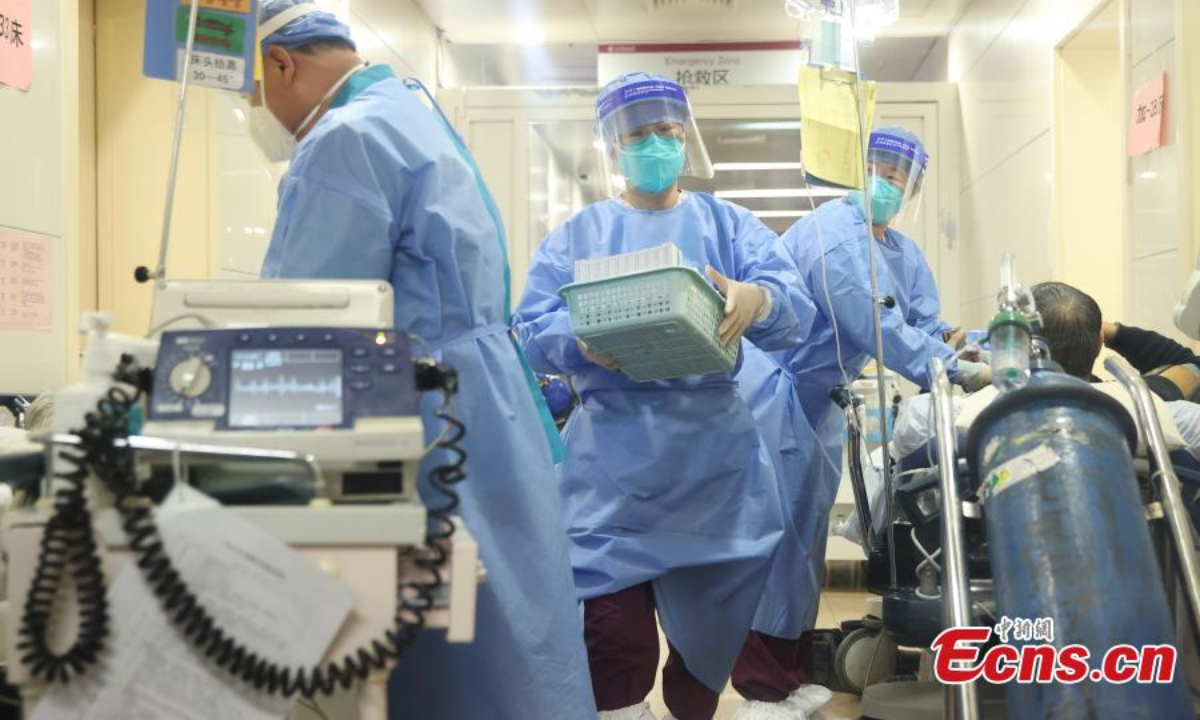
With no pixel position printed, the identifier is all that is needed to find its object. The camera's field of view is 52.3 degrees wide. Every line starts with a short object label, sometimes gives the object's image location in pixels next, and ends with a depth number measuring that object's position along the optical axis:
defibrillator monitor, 1.21
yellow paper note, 2.88
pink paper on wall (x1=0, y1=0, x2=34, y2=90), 2.60
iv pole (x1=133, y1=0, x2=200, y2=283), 1.57
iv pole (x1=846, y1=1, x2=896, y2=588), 2.73
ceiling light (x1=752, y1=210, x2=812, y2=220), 6.45
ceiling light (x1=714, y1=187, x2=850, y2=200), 6.31
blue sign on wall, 1.76
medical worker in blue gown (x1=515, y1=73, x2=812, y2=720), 2.62
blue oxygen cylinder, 1.81
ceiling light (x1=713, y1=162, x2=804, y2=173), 6.31
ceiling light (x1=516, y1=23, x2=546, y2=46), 6.62
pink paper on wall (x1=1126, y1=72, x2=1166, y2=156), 3.71
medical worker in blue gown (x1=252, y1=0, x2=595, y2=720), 1.72
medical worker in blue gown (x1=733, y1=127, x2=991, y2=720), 2.92
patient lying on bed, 2.43
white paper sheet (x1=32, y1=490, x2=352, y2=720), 1.15
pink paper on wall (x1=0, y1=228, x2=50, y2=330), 2.64
